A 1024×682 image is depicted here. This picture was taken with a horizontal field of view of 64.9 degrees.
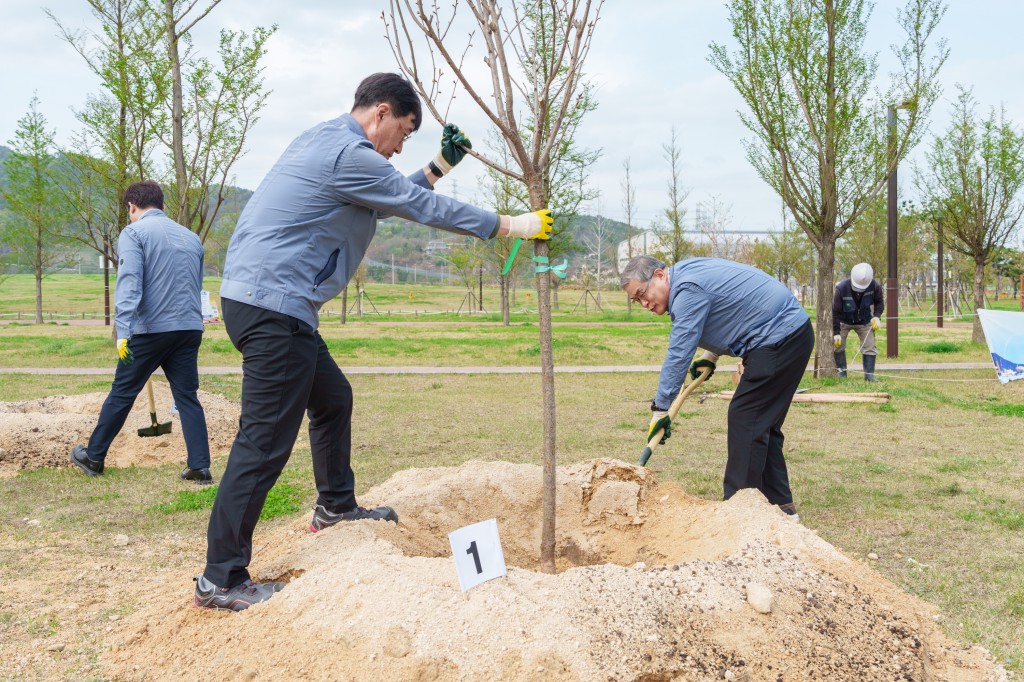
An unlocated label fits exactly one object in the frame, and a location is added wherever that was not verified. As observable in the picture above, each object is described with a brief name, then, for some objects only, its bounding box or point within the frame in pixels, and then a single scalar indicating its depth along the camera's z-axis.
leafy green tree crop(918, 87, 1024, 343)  17.05
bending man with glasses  4.20
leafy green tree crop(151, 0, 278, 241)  10.35
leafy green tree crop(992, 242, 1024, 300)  50.44
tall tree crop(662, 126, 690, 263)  28.94
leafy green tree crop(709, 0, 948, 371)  10.86
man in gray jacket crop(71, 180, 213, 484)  5.37
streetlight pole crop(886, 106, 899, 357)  14.58
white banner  9.45
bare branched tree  3.25
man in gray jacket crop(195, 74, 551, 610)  3.10
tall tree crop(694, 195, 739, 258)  36.91
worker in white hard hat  11.18
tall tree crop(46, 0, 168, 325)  11.93
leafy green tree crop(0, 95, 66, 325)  20.23
